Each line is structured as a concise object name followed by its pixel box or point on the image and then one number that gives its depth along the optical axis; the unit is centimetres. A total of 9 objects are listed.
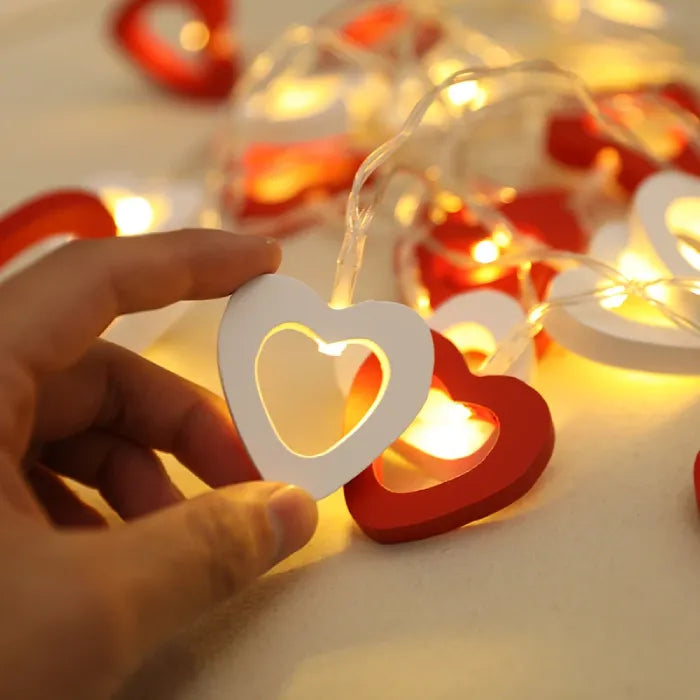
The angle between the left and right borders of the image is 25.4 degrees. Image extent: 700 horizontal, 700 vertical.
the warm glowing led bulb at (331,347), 30
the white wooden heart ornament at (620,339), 33
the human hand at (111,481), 25
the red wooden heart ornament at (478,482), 30
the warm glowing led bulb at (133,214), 39
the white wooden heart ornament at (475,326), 33
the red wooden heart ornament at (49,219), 37
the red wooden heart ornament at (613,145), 40
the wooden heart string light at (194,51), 50
